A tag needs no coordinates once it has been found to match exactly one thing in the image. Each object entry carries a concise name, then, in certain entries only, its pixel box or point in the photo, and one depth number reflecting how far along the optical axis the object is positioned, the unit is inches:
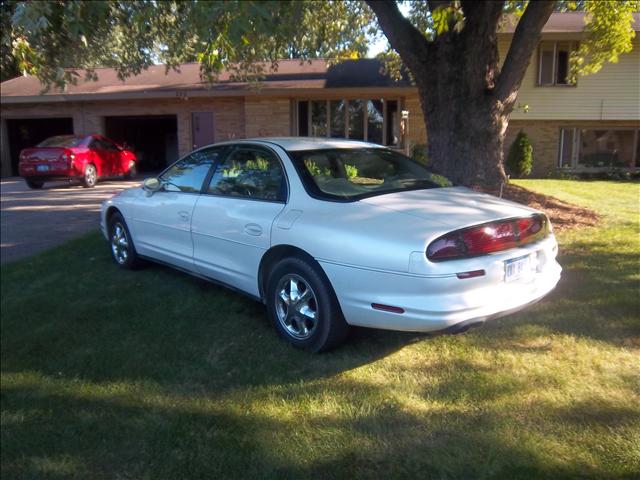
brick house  689.6
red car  596.4
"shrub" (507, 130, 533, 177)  677.9
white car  140.7
